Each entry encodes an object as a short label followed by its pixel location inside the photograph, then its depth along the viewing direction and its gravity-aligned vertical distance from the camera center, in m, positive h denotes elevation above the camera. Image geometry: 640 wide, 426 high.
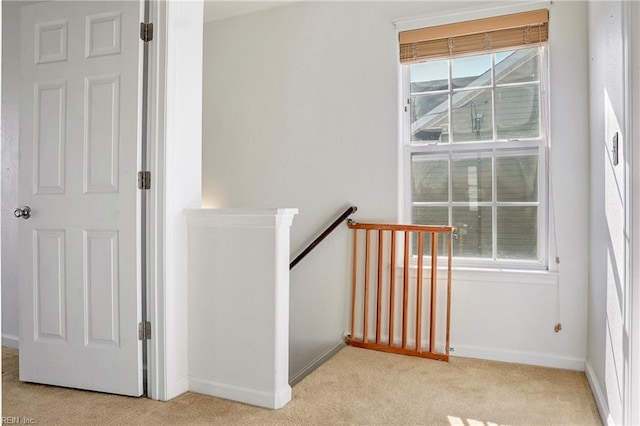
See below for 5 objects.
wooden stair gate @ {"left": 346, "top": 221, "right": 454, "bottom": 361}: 2.77 -0.52
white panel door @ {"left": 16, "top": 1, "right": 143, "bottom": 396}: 2.17 +0.09
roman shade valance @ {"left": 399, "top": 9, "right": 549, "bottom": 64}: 2.62 +1.08
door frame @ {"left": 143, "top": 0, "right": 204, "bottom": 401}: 2.16 +0.03
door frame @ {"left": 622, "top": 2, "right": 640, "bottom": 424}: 1.51 +0.00
